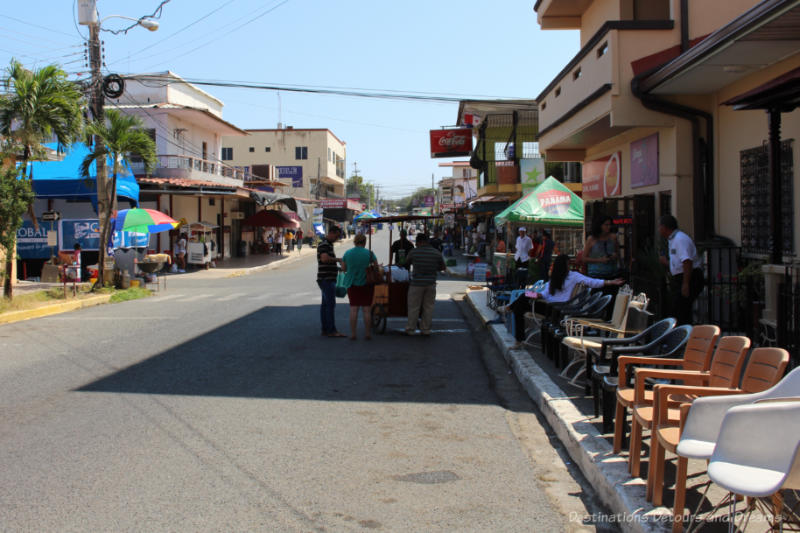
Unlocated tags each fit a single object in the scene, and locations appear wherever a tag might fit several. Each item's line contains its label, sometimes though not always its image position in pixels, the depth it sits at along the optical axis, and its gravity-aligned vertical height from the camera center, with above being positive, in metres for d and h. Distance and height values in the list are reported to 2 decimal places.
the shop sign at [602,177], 15.13 +1.55
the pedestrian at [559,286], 10.03 -0.59
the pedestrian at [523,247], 20.89 -0.04
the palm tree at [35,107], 15.71 +3.28
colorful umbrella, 21.80 +0.97
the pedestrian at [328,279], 11.57 -0.51
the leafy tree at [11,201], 14.66 +1.07
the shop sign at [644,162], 12.60 +1.54
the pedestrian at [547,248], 17.42 -0.07
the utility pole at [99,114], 20.14 +4.01
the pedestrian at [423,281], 11.61 -0.57
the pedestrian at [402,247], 18.03 +0.00
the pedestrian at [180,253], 31.77 -0.15
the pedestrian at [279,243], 46.75 +0.37
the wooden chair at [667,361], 4.79 -0.85
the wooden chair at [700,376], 4.25 -0.86
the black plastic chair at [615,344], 5.78 -0.89
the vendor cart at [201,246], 32.59 +0.16
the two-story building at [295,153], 78.19 +10.84
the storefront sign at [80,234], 25.56 +0.62
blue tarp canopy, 24.45 +2.43
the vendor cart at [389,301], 11.97 -0.92
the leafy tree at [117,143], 18.89 +2.92
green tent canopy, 15.71 +0.85
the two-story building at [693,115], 8.03 +2.13
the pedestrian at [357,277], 11.48 -0.48
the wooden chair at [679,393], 3.82 -0.88
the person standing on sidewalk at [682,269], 8.41 -0.31
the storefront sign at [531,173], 26.70 +2.83
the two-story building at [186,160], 31.81 +4.63
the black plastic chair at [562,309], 9.37 -0.86
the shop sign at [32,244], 25.36 +0.27
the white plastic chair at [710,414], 3.53 -0.86
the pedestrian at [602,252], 11.38 -0.12
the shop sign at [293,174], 73.94 +7.87
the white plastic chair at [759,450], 2.96 -0.91
